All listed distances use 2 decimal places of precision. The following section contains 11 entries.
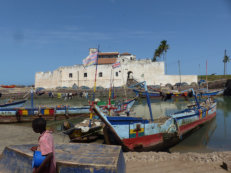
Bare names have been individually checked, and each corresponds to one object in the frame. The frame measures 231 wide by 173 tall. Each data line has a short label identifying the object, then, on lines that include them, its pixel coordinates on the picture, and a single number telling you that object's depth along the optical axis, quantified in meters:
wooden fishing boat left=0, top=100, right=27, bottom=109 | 18.33
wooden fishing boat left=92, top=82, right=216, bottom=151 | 8.05
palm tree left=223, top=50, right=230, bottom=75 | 63.99
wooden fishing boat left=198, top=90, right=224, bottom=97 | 31.49
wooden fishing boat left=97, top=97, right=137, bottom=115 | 15.40
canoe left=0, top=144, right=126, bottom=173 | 3.38
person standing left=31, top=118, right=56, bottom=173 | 2.60
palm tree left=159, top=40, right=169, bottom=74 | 52.25
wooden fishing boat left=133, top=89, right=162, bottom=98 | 35.33
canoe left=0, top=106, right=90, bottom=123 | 15.85
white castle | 42.97
